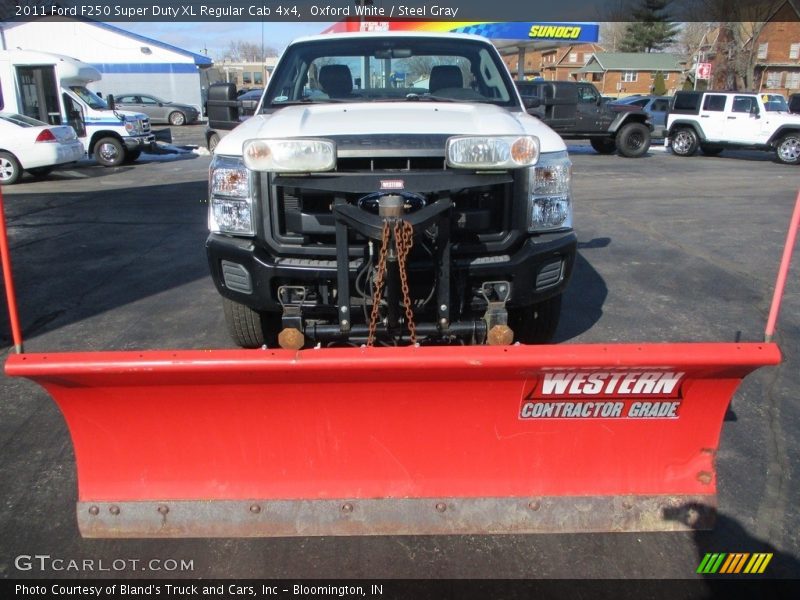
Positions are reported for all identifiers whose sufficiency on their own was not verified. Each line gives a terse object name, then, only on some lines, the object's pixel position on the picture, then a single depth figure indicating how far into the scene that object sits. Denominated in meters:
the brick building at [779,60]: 52.59
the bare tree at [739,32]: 42.94
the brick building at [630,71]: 63.88
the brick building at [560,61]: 79.62
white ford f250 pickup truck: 2.80
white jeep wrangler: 17.55
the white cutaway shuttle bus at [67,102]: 16.09
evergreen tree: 66.69
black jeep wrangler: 18.73
